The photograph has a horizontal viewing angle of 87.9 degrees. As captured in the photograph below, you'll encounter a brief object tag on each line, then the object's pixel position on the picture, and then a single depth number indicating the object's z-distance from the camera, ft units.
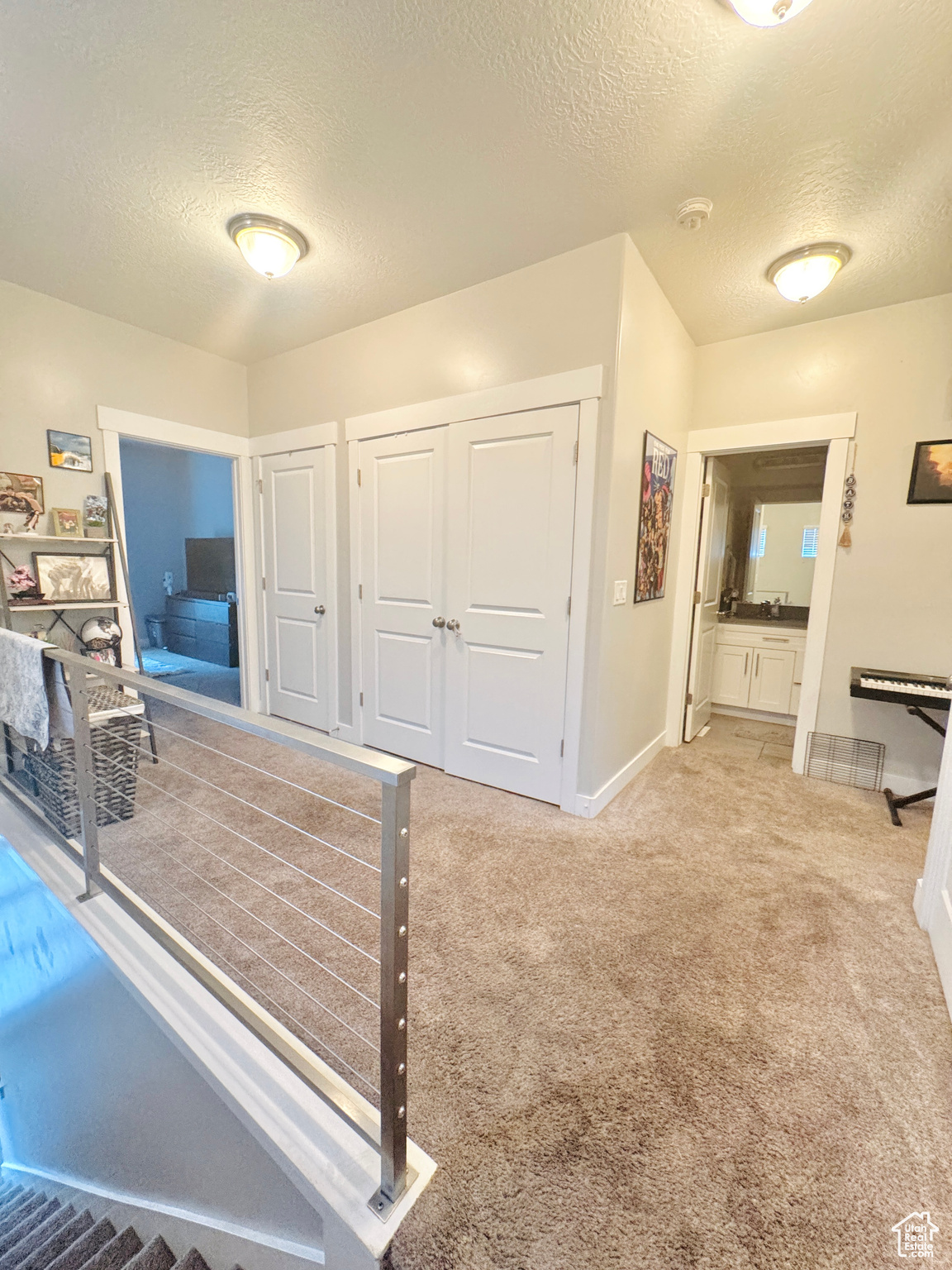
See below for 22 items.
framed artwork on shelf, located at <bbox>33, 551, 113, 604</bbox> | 9.02
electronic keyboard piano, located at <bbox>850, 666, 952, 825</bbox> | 7.73
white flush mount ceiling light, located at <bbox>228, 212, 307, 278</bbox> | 6.88
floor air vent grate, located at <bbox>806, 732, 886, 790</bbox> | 9.34
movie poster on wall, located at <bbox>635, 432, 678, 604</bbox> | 8.60
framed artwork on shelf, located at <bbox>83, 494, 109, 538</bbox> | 9.64
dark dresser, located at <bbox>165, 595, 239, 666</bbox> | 17.85
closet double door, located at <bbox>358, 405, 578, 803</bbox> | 7.88
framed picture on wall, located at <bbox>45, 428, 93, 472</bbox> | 9.14
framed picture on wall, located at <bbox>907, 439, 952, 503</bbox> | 8.35
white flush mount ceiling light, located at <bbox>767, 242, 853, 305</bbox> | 7.06
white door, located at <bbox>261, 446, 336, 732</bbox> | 11.04
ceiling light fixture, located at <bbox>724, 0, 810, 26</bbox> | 3.87
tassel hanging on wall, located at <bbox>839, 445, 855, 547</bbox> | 9.11
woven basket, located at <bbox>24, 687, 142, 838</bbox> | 6.93
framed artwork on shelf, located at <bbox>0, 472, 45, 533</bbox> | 8.59
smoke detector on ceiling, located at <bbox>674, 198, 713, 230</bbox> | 6.17
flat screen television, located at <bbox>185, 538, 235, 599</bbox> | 20.65
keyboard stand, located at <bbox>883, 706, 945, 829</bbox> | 8.16
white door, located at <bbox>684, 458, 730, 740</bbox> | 10.95
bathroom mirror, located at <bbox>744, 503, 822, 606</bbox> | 14.14
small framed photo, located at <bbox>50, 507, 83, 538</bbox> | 9.13
